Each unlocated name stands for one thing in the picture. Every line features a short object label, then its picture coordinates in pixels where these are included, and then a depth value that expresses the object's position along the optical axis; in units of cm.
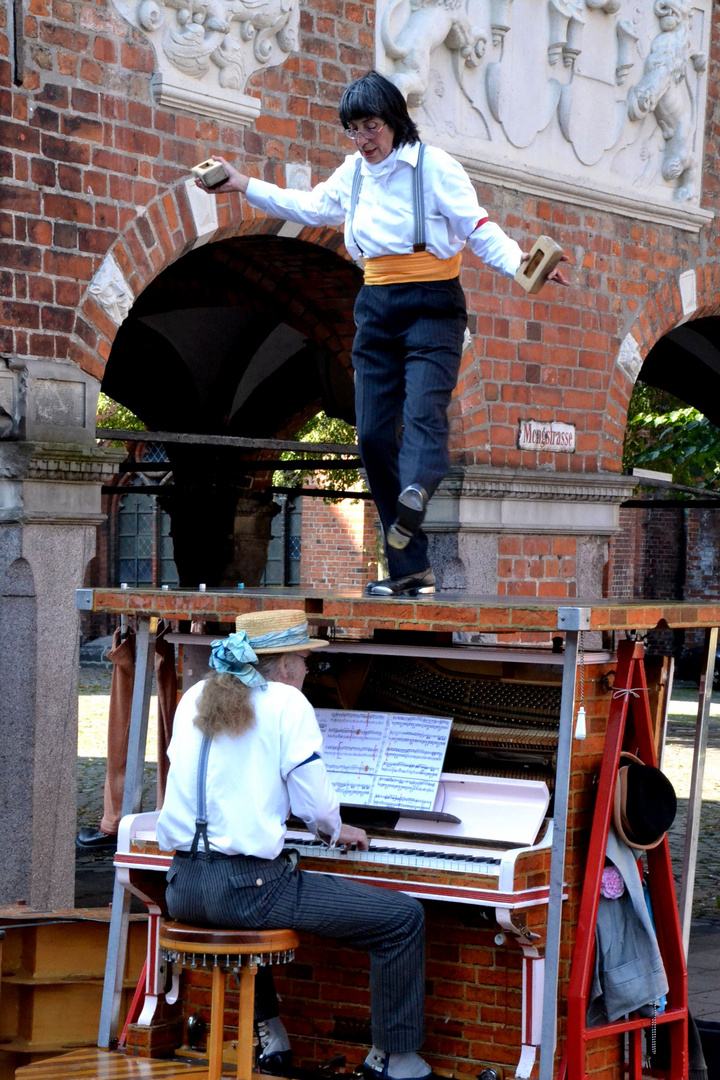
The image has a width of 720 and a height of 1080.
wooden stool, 850
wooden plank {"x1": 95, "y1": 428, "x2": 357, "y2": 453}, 1517
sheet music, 1010
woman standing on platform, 989
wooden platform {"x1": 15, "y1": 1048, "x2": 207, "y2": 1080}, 889
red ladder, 882
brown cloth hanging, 1140
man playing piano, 872
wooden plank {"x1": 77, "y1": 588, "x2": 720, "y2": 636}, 859
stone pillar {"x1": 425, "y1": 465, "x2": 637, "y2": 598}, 1747
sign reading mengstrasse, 1809
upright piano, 905
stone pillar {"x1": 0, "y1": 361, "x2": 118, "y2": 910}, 1368
